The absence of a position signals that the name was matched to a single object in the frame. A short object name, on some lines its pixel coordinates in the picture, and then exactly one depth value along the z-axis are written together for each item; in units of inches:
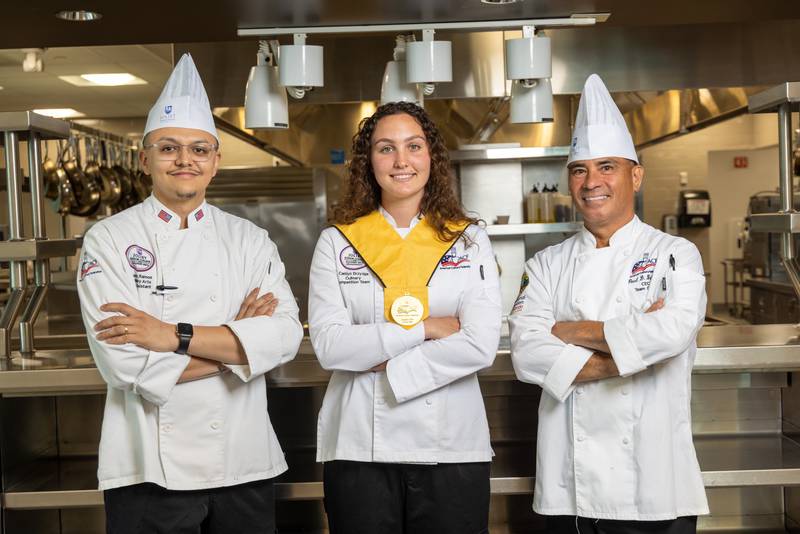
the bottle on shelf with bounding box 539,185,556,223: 191.2
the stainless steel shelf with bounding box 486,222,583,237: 180.5
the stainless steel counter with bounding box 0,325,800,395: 88.5
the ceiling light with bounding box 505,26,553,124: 92.4
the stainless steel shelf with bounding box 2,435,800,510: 91.2
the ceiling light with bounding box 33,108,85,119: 361.7
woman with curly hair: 73.2
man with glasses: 71.2
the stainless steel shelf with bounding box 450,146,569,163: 181.3
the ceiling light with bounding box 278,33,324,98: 92.0
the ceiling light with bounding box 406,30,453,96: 91.9
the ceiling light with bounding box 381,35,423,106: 96.7
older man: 74.0
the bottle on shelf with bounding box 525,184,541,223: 192.5
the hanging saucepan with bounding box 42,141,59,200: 211.0
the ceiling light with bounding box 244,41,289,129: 95.3
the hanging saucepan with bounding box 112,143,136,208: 229.3
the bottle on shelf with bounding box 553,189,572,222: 189.0
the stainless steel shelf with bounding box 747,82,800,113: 95.7
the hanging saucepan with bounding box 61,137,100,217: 213.3
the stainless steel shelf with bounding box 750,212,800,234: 95.0
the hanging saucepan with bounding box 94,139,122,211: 223.0
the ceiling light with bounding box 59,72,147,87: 289.9
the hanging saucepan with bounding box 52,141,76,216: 210.1
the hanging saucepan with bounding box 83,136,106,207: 219.5
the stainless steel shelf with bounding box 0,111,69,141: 96.0
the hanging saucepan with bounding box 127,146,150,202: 235.1
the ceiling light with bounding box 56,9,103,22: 93.0
